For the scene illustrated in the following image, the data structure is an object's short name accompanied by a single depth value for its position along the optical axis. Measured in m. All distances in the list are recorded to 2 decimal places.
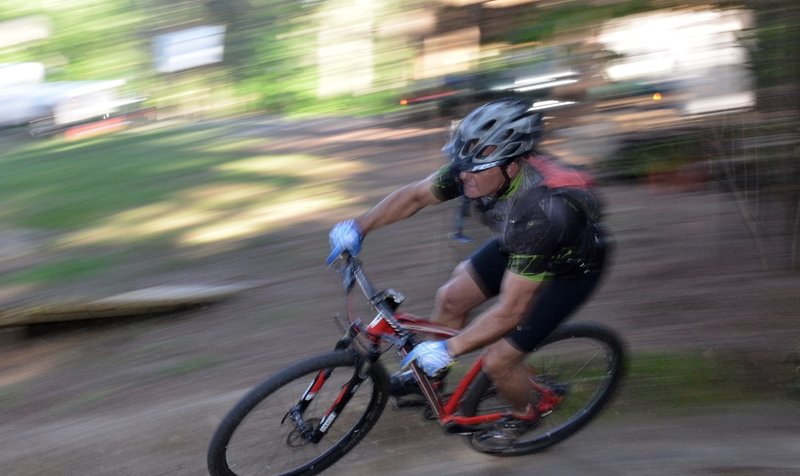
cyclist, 3.38
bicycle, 3.61
